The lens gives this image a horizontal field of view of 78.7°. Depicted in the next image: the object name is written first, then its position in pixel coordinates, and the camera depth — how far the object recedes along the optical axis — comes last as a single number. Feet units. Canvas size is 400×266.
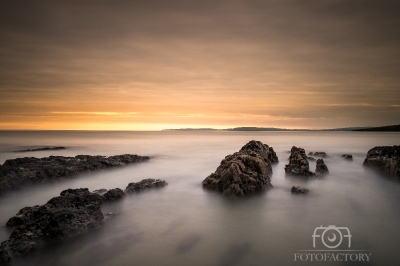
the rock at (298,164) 35.32
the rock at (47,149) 89.30
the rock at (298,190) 26.94
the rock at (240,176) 25.88
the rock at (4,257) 12.73
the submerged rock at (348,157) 56.13
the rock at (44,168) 28.55
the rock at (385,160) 34.26
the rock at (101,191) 26.44
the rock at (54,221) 14.25
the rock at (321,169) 37.73
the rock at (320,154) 63.97
